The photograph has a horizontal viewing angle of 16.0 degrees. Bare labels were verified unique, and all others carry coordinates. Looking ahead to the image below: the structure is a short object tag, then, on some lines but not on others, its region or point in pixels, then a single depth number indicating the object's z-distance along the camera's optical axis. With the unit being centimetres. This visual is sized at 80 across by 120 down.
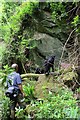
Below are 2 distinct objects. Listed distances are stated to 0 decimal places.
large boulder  661
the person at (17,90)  478
